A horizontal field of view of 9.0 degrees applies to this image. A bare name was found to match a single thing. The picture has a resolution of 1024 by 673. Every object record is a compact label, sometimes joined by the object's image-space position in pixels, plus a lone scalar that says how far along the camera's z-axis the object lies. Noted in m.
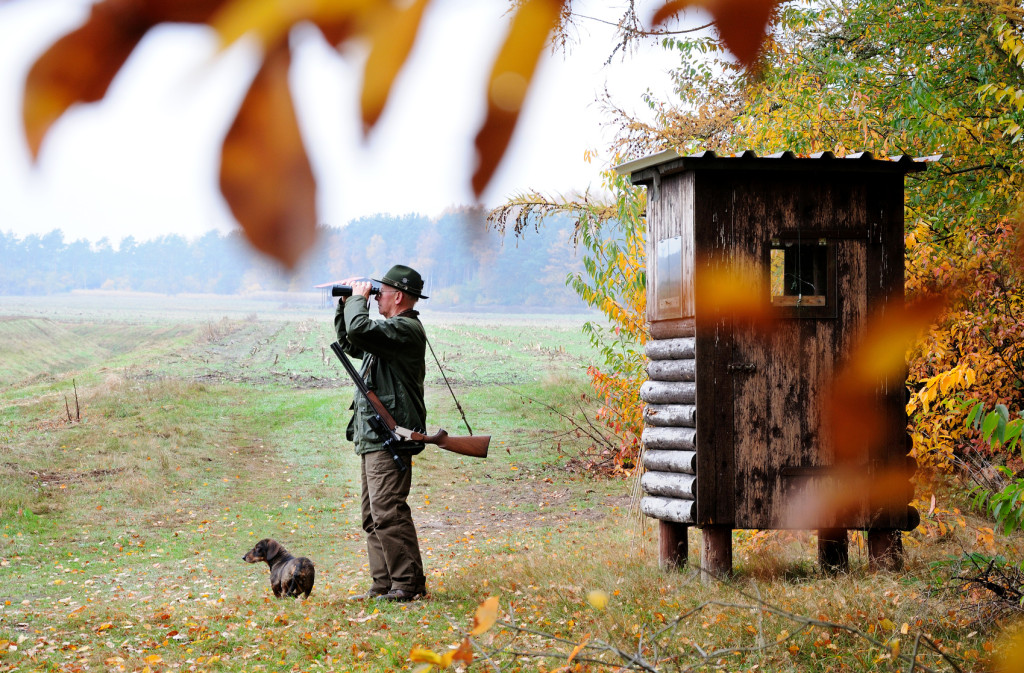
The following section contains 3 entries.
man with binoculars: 34.52
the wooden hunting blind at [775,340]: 34.69
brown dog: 35.27
